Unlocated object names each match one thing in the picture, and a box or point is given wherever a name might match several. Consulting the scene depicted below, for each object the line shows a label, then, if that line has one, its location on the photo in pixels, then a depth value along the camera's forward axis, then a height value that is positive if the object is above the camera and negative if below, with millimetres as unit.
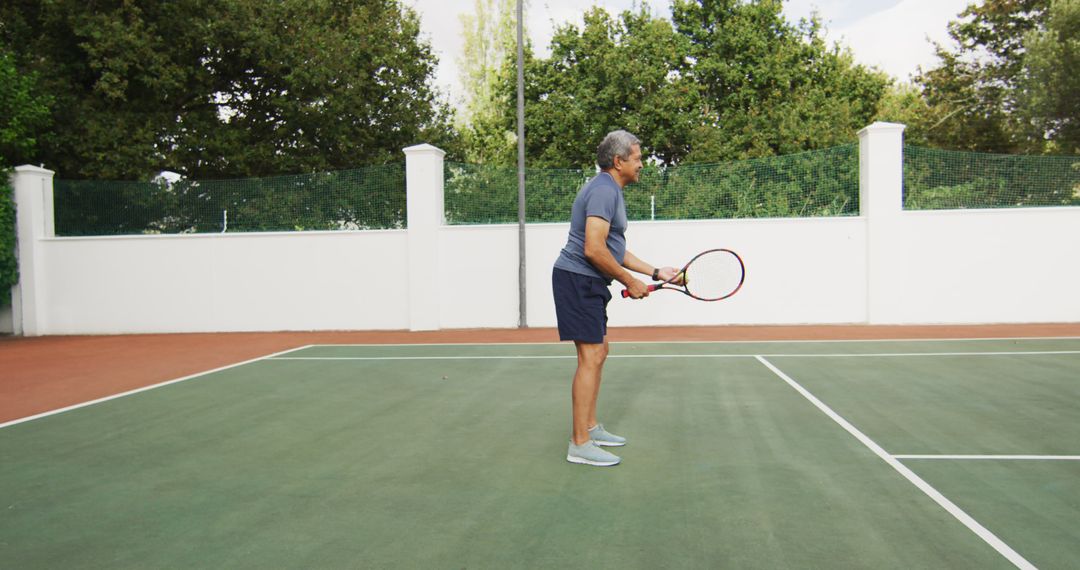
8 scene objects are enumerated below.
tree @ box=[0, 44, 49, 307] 12109 +2257
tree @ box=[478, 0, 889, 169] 23094 +5663
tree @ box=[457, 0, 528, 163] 33812 +9798
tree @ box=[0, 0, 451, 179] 15859 +4398
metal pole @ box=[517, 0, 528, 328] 11531 +569
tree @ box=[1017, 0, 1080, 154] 20906 +5117
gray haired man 3918 -90
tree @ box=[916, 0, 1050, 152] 24016 +6130
